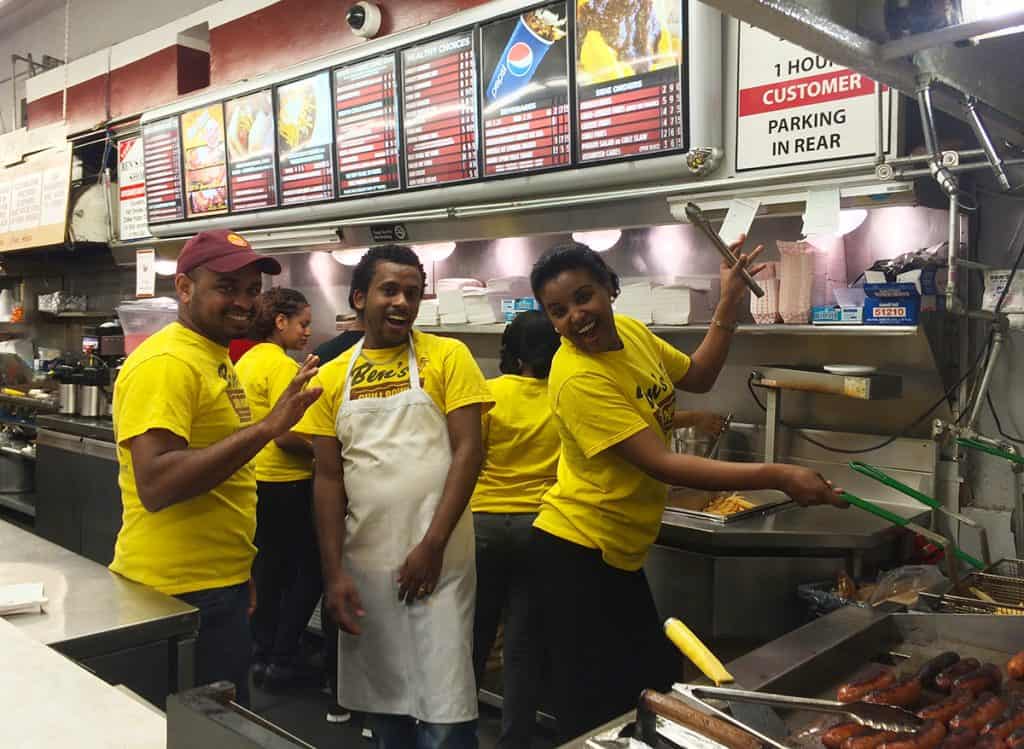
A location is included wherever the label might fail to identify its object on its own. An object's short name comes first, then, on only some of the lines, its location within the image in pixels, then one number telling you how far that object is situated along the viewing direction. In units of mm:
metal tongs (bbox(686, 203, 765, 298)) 2430
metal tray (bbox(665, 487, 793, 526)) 2908
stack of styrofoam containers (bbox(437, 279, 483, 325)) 4191
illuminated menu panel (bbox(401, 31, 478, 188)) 3697
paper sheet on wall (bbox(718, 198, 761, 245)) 2848
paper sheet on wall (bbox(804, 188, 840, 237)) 2730
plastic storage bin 5652
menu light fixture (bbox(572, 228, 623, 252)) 3926
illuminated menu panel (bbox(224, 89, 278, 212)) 4629
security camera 4391
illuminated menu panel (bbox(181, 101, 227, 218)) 4934
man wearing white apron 2318
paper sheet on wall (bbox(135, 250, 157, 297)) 5617
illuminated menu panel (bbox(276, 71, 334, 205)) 4332
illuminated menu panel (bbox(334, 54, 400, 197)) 4031
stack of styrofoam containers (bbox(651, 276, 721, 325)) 3449
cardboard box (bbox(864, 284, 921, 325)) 2785
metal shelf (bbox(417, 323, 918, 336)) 2820
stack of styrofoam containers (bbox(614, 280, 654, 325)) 3521
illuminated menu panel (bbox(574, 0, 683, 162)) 3074
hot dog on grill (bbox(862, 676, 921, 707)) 1468
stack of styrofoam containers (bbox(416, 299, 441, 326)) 4277
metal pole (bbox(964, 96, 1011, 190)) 1429
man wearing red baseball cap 1994
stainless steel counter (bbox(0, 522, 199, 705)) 1681
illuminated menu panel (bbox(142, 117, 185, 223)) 5270
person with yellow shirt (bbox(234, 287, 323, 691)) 3686
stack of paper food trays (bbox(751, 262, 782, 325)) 3176
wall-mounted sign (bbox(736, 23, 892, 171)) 2713
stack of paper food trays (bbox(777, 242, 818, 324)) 3094
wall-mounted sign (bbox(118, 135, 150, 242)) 5676
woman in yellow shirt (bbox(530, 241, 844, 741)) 2092
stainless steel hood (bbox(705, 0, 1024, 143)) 1125
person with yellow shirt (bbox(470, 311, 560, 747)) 3018
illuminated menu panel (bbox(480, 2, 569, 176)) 3379
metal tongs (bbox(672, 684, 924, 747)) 1320
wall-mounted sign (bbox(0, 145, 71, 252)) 5969
